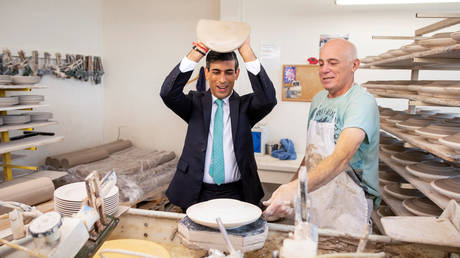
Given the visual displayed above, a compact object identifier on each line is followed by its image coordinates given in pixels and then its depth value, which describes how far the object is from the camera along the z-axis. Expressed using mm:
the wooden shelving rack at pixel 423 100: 1866
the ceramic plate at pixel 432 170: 2129
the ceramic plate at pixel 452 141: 1698
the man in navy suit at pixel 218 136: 2131
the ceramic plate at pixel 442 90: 1866
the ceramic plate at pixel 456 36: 1722
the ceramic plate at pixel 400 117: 2848
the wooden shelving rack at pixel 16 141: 2928
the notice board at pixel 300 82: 4516
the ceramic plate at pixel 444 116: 2693
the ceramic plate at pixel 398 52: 2688
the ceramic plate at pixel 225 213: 1211
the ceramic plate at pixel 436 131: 2003
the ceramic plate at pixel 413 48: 2420
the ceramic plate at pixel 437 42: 1993
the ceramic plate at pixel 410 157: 2607
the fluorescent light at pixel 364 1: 2821
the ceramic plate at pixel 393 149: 2951
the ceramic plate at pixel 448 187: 1796
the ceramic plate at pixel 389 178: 2974
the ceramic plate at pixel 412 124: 2434
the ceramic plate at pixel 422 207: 2232
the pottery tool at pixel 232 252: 982
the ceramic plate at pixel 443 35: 2154
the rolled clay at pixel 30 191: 2693
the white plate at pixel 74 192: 1458
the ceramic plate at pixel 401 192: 2629
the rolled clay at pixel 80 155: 4191
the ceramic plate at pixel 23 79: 3092
